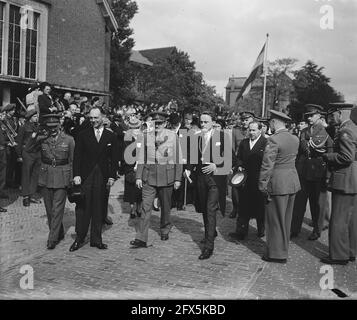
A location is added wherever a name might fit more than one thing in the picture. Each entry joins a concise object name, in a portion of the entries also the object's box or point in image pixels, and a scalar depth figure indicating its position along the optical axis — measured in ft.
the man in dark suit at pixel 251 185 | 25.16
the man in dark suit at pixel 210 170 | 21.84
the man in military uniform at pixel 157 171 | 23.00
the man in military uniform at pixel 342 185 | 20.66
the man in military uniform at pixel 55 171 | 22.66
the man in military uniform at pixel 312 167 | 25.52
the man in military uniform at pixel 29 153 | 33.80
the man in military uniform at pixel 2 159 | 32.19
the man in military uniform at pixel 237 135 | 29.37
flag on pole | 49.42
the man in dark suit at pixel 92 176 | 22.65
